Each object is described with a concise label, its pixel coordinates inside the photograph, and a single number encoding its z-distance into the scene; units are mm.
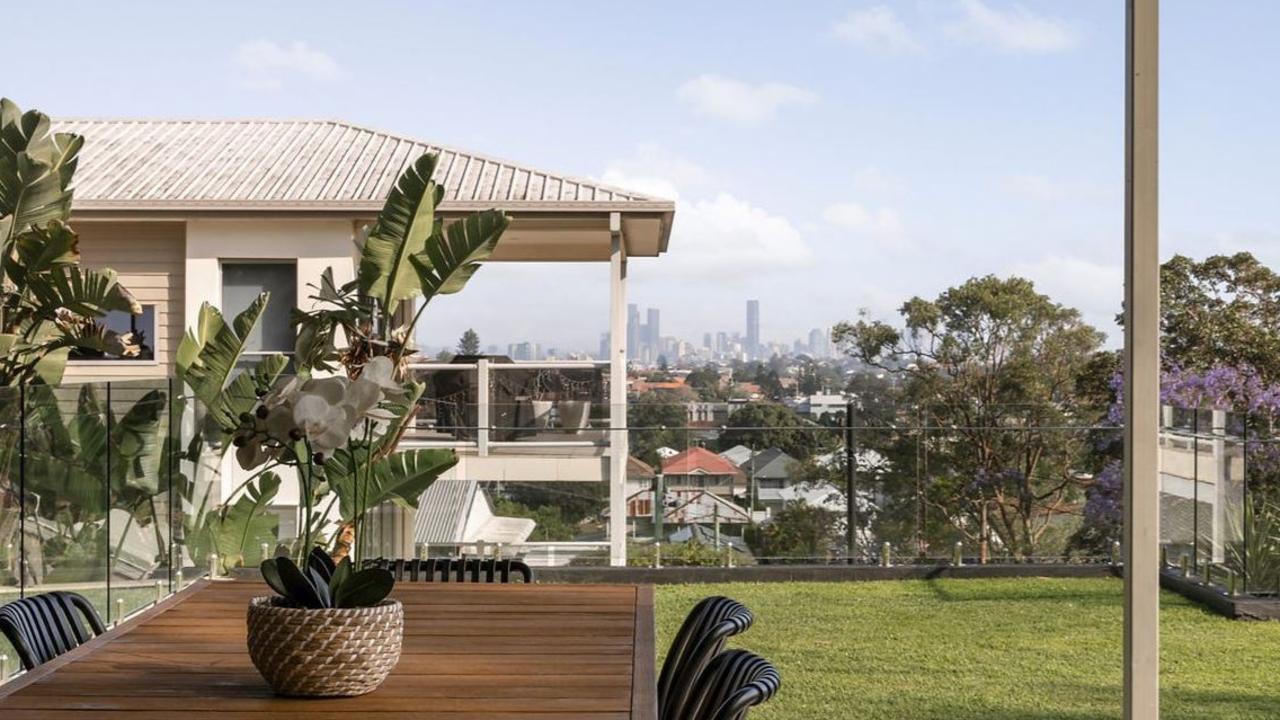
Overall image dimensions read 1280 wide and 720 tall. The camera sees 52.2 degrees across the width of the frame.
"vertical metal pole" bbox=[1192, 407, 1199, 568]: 9000
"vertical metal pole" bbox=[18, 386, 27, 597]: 5055
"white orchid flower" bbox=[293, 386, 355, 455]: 2443
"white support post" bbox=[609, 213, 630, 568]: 9789
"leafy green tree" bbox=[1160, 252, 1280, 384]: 13203
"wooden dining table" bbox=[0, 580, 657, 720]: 2502
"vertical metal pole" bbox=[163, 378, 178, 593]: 6516
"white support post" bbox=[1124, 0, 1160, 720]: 3072
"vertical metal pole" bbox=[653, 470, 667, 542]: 9805
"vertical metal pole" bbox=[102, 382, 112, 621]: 5762
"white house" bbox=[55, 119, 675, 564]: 10289
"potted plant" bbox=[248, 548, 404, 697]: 2512
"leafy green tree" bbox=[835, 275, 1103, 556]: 9969
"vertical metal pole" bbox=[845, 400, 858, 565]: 9906
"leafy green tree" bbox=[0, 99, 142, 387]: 6488
